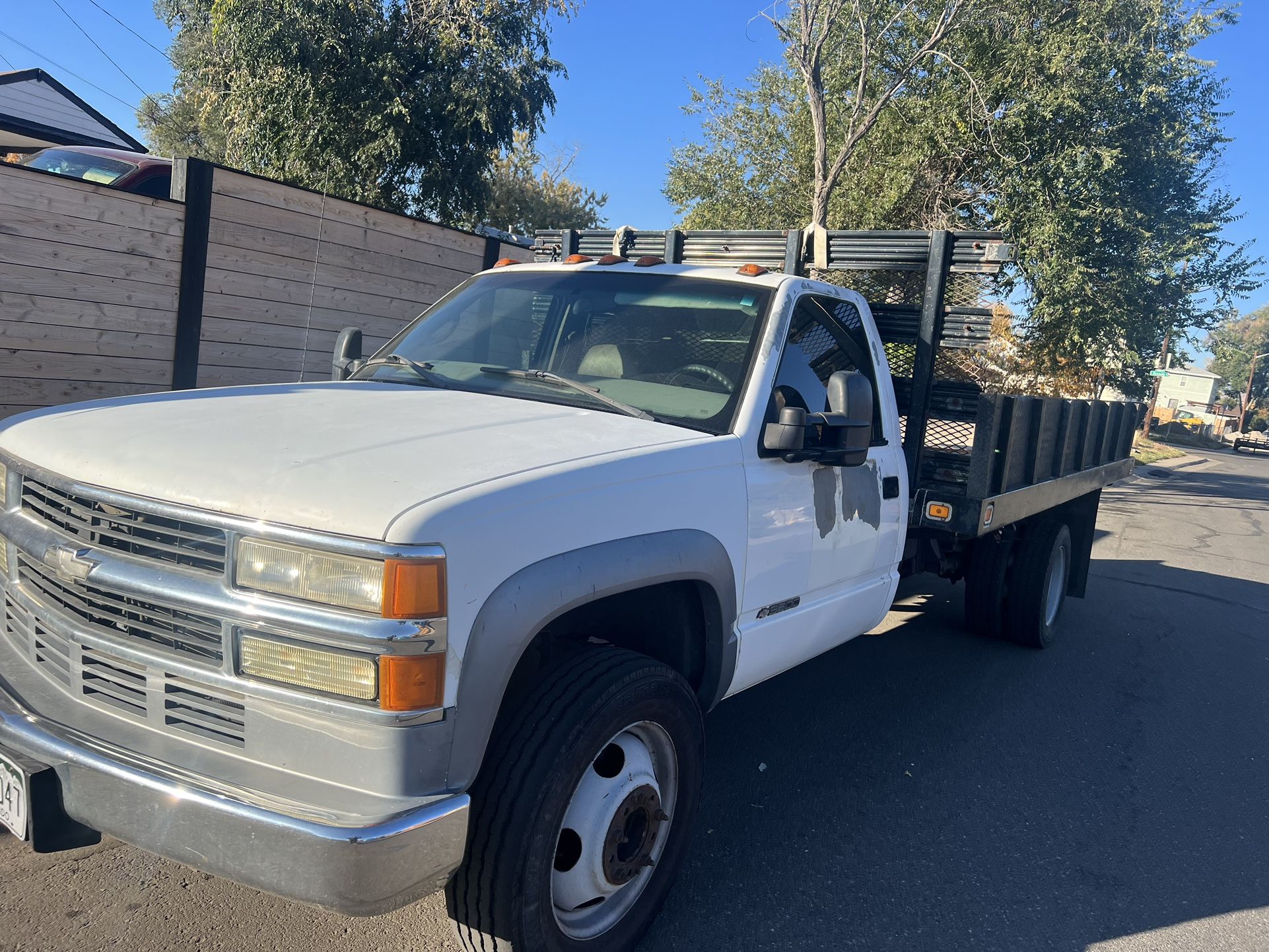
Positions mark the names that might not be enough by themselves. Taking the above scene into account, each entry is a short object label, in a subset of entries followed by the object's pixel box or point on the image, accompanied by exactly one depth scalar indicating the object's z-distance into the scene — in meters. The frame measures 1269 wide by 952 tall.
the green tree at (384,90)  12.90
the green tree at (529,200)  30.91
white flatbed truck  2.11
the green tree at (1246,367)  94.93
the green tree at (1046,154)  13.83
